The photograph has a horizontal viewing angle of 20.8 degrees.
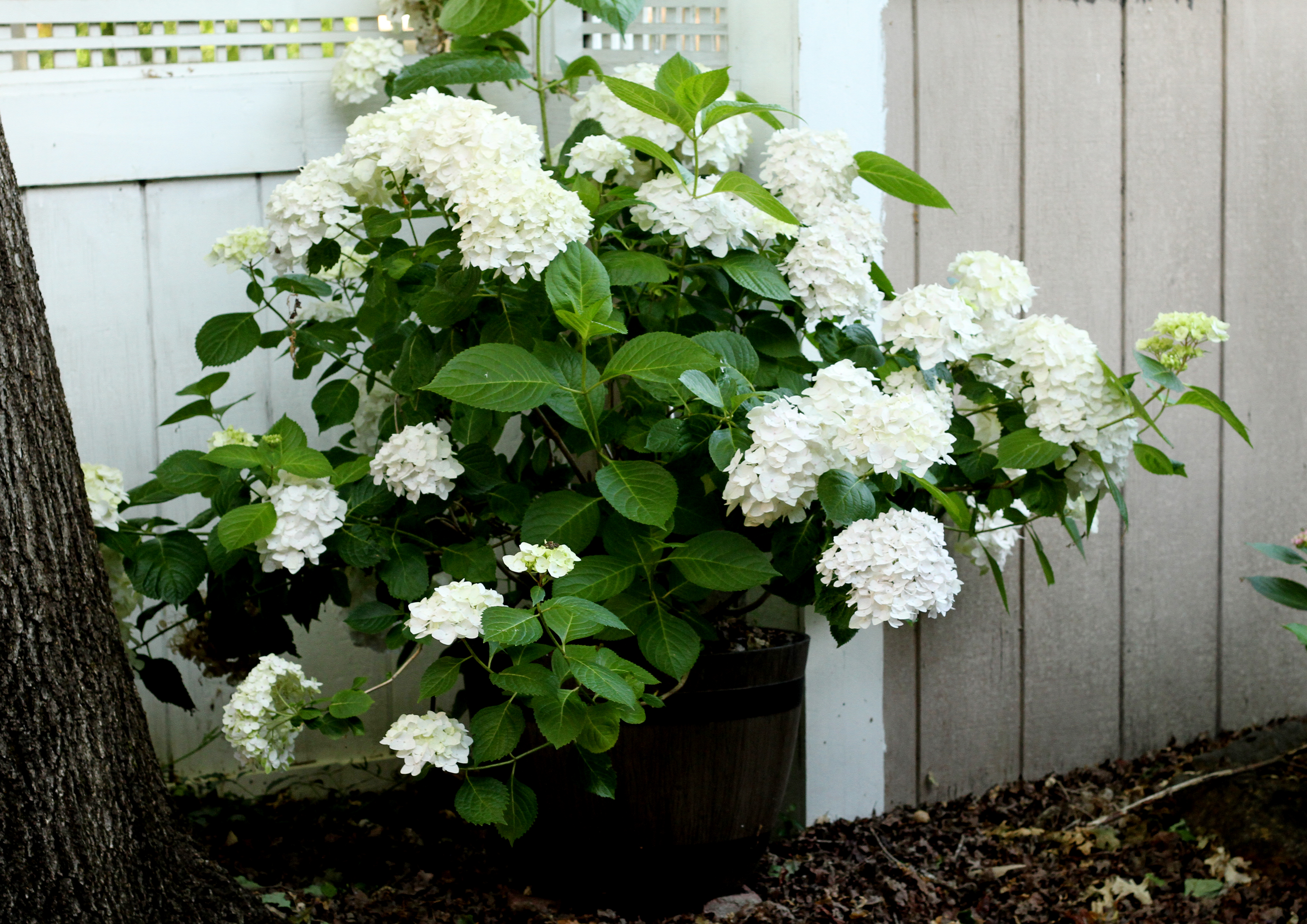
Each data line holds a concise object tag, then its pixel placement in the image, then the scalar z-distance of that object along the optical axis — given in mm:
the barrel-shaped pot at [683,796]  4141
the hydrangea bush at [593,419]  3912
